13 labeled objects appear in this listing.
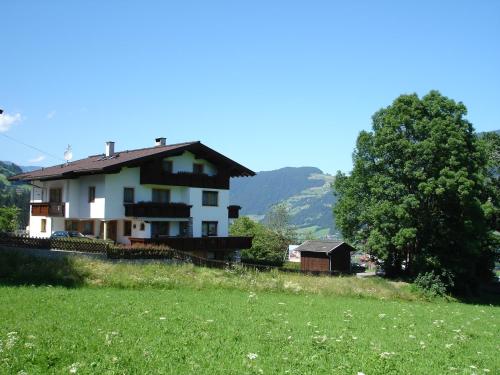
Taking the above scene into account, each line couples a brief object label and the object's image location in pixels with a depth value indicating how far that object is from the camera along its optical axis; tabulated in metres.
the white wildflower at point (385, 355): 9.91
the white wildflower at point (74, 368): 8.04
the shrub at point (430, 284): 38.12
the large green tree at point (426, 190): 39.53
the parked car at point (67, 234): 40.60
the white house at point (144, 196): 41.62
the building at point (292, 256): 76.43
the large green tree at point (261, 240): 76.25
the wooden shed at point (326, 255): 53.59
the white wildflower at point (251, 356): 9.05
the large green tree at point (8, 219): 75.88
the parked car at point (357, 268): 67.35
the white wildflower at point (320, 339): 11.50
